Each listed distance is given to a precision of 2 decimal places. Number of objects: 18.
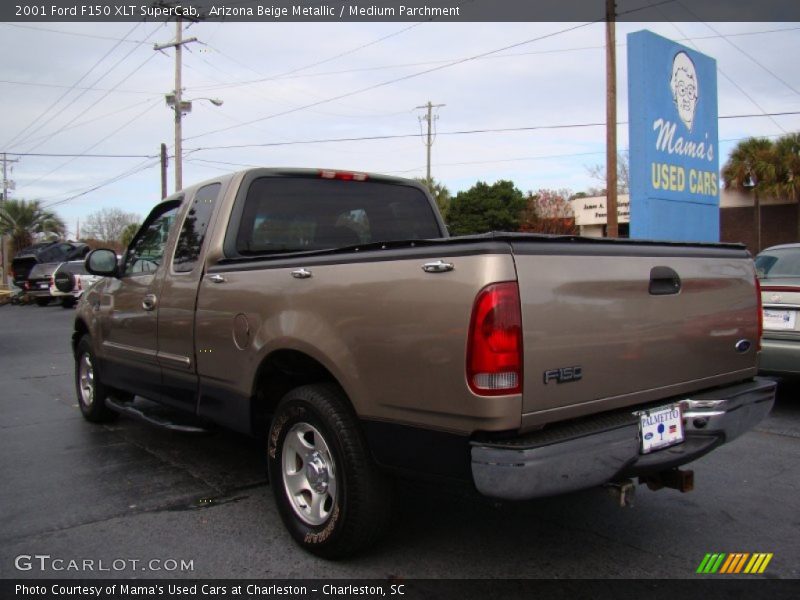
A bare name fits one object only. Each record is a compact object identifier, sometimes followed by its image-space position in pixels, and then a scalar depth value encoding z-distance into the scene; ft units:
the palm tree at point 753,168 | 100.32
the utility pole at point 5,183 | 202.02
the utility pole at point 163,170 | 115.03
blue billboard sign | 43.11
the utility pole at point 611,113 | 49.96
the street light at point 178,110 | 97.55
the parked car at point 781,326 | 19.92
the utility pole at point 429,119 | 158.80
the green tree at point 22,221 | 127.75
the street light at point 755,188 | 103.15
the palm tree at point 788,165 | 98.17
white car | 67.72
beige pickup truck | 8.35
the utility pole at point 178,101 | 97.60
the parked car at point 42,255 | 83.66
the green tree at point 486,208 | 155.43
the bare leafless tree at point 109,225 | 255.09
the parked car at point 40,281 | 75.31
